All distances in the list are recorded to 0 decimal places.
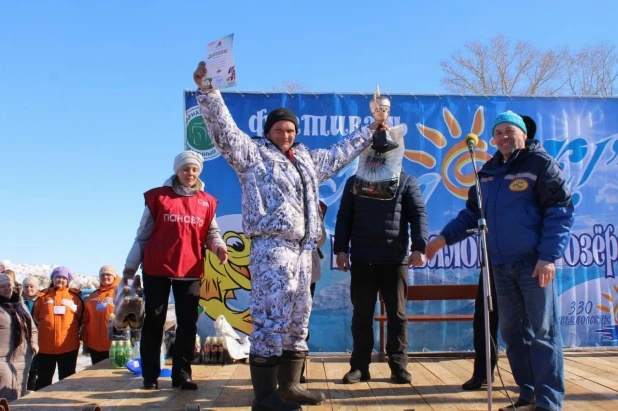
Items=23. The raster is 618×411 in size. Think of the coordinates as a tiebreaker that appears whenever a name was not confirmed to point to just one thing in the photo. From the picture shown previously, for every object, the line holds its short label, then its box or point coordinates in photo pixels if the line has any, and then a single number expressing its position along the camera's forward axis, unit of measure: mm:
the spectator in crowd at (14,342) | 5180
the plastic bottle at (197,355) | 5359
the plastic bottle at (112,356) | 5058
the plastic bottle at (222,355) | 5293
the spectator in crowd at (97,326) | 5973
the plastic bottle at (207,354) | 5301
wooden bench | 5848
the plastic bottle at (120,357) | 5043
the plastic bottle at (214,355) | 5297
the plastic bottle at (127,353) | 5055
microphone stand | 2672
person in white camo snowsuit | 3025
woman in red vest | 4004
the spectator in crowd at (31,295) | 6551
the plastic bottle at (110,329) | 5588
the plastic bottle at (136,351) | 5413
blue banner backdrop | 6273
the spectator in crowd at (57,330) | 5840
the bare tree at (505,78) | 18891
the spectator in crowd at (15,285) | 5594
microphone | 2977
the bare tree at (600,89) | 18217
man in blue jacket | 3029
